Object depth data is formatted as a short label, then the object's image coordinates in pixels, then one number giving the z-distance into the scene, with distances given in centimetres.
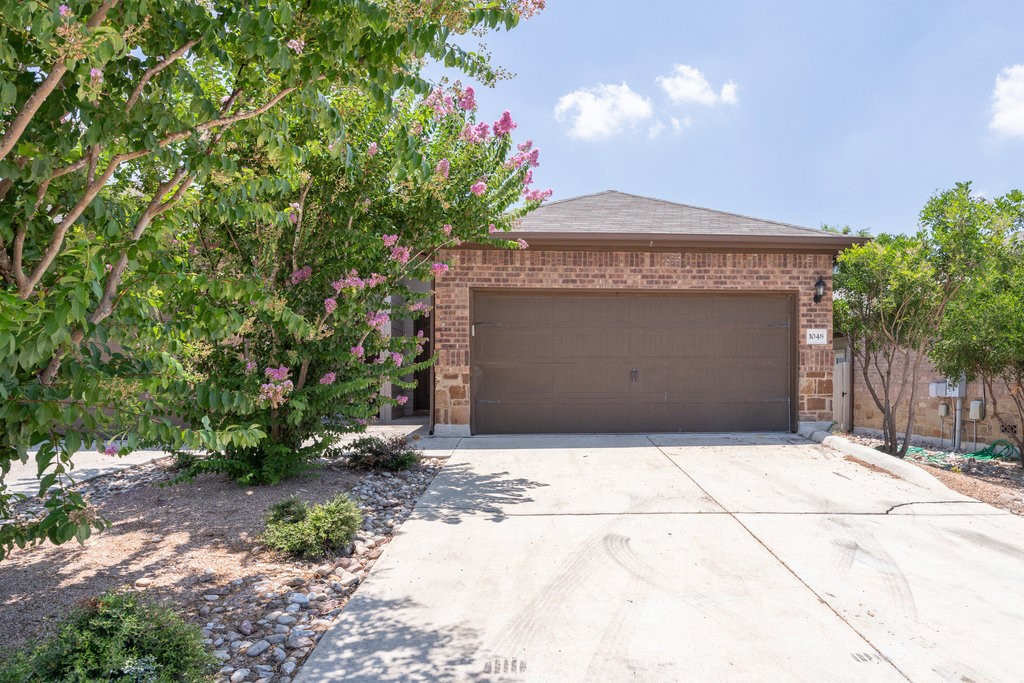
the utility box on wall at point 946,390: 1027
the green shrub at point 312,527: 419
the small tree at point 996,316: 785
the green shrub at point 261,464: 570
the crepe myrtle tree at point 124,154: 204
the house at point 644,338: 970
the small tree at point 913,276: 802
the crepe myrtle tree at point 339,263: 539
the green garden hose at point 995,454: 952
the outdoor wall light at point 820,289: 968
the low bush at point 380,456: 700
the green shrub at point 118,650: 225
